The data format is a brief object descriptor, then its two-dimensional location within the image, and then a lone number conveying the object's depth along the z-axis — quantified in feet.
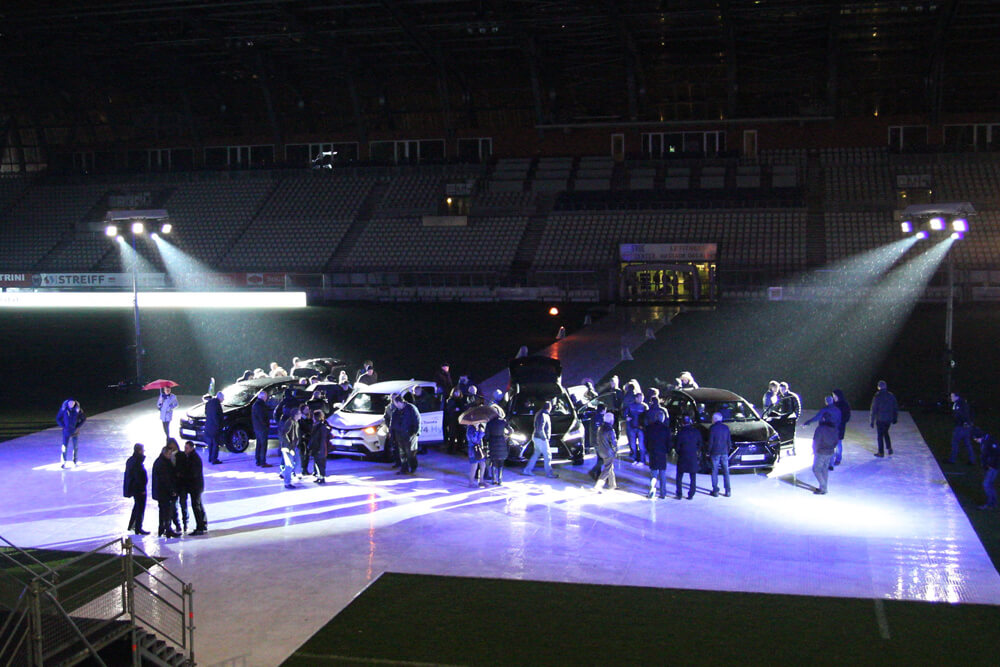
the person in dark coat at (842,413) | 54.56
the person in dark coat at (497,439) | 50.21
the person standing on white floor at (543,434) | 51.83
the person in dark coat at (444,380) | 65.36
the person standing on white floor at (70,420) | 55.26
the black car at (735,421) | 52.39
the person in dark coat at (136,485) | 41.93
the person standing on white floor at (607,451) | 48.24
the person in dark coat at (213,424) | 55.77
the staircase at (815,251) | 157.07
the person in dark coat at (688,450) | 47.34
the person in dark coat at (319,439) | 51.34
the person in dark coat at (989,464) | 44.57
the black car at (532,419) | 55.62
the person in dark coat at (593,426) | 50.62
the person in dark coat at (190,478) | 41.86
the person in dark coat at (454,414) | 59.47
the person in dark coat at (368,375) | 69.01
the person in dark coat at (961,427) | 53.93
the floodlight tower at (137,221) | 84.43
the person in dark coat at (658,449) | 47.67
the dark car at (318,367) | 77.36
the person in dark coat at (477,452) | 50.42
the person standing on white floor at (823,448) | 47.57
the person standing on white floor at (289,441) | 50.88
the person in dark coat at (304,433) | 53.06
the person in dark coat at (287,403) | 55.47
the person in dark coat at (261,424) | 55.77
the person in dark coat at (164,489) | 41.22
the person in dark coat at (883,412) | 56.08
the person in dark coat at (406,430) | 53.21
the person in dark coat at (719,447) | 48.03
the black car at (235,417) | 59.88
